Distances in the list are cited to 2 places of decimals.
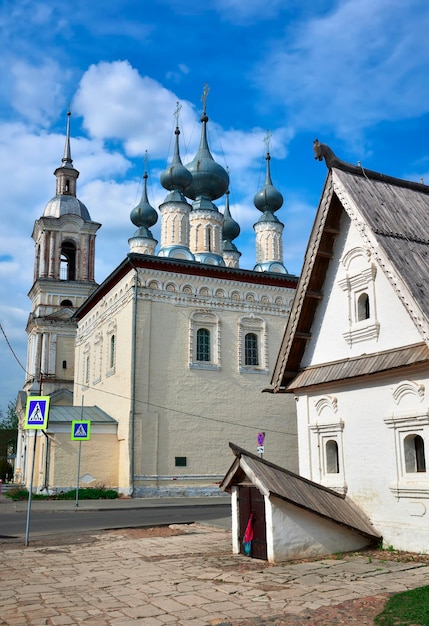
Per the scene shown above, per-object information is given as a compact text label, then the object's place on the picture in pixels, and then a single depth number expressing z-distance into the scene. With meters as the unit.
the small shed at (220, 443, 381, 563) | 9.16
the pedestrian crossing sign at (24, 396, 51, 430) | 11.98
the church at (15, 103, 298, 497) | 26.14
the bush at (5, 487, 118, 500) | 24.81
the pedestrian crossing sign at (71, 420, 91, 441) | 22.53
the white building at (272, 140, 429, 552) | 9.34
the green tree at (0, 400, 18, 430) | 69.00
